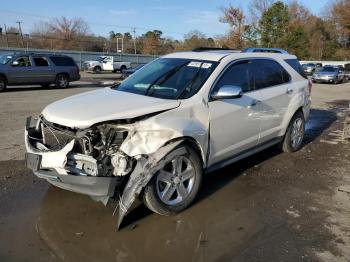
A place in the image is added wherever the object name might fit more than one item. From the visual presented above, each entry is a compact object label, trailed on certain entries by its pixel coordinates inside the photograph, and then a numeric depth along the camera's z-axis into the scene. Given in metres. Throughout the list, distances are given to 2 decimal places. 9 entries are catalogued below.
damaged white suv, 4.23
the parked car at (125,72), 27.03
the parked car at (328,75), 33.03
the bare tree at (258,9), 53.27
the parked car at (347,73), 39.06
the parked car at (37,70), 18.39
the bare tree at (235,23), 51.12
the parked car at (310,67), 43.31
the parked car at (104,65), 41.12
